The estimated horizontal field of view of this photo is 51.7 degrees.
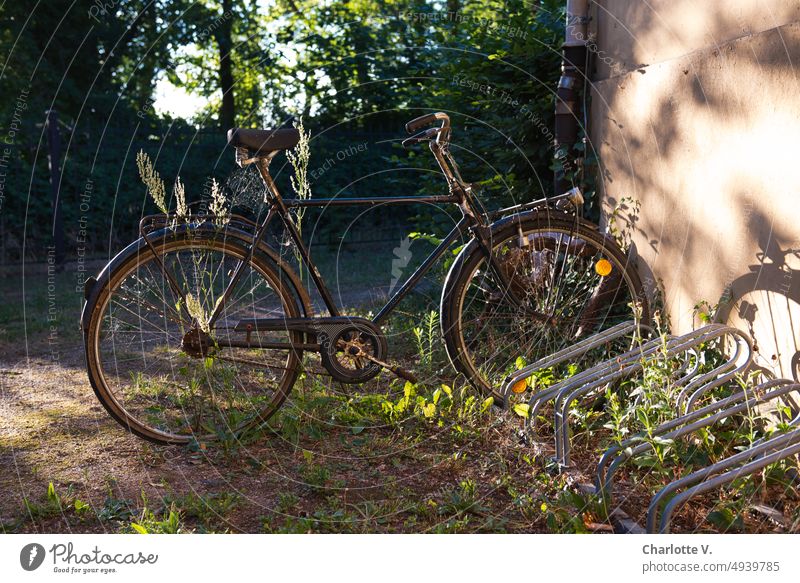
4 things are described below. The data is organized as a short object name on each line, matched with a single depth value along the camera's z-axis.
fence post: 8.16
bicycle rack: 2.87
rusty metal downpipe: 4.26
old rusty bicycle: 3.28
